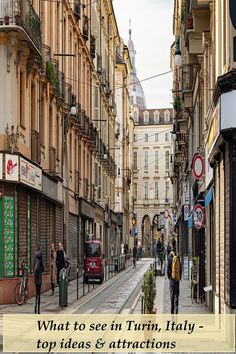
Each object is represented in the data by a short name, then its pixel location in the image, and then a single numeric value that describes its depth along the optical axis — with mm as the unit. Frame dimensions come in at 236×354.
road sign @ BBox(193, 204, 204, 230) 26234
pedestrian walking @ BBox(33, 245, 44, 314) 25594
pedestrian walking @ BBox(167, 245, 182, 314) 22566
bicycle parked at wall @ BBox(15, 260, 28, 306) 28578
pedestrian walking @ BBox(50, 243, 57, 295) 37356
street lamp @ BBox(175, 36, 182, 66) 38625
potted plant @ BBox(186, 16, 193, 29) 29022
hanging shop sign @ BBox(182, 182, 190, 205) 42731
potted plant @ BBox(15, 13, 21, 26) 29234
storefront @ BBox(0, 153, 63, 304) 28969
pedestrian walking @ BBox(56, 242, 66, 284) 33781
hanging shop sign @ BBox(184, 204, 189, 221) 38681
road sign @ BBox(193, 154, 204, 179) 23875
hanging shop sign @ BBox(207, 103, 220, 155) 17769
